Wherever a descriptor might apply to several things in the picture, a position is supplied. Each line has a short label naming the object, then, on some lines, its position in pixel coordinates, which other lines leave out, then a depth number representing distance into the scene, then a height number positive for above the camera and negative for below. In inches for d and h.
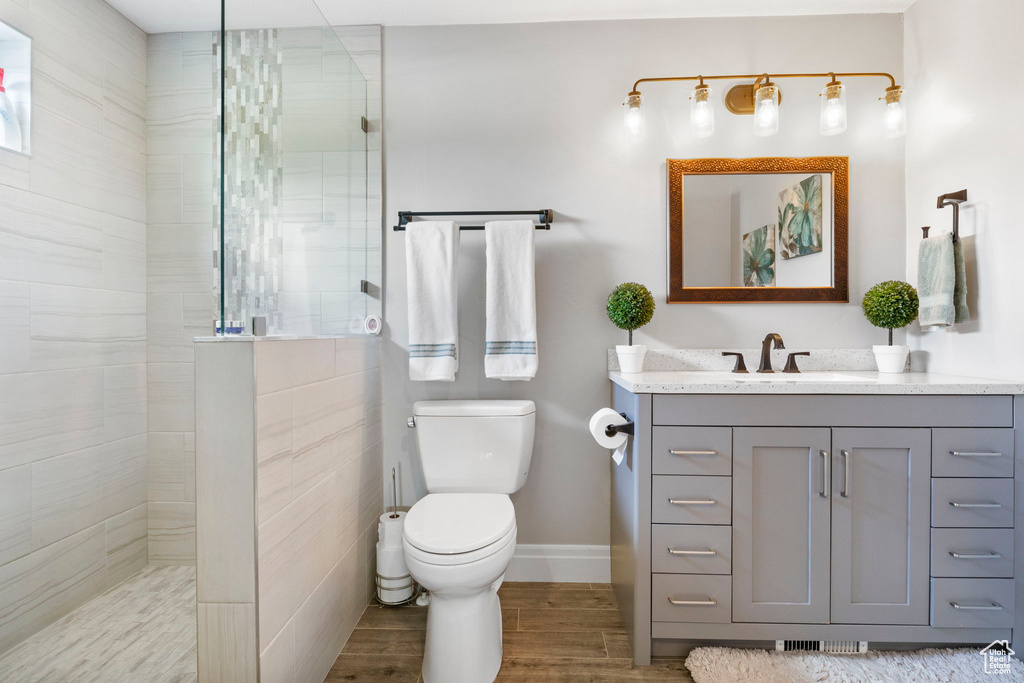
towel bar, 79.2 +18.6
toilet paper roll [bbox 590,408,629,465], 66.4 -11.8
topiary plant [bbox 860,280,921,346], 74.8 +4.2
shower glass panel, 49.3 +18.6
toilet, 55.9 -22.2
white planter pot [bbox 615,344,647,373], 75.6 -3.3
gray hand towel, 68.9 +6.9
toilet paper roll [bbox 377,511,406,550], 75.8 -29.2
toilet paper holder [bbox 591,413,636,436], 65.6 -12.2
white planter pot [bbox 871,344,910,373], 74.8 -3.4
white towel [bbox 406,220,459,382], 77.0 +5.6
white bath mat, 58.9 -39.2
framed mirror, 81.5 +16.9
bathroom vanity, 61.0 -21.2
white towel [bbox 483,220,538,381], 76.8 +4.8
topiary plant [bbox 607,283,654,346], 76.0 +4.2
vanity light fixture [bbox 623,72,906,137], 74.8 +33.1
